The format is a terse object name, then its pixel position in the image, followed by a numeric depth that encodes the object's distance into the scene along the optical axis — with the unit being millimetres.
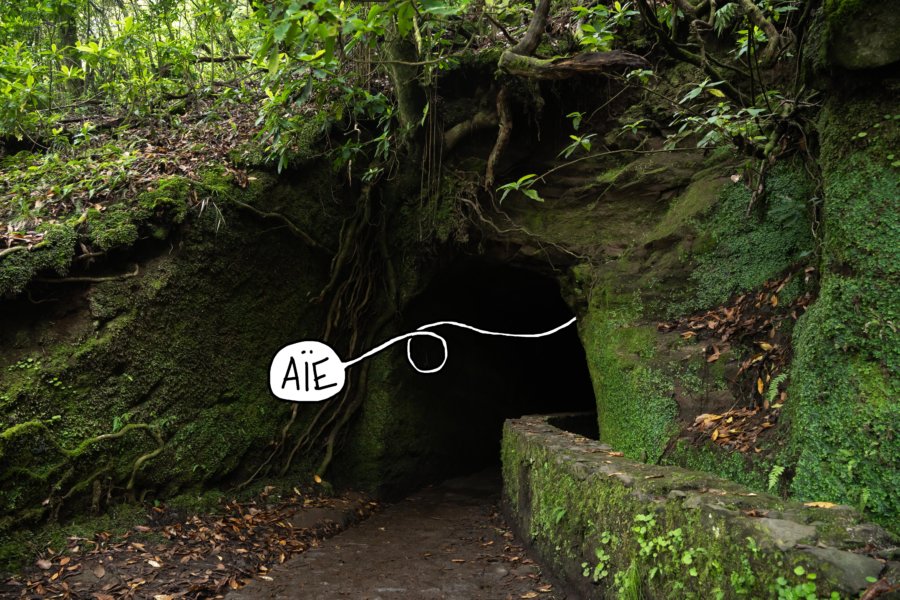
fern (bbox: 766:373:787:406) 4309
